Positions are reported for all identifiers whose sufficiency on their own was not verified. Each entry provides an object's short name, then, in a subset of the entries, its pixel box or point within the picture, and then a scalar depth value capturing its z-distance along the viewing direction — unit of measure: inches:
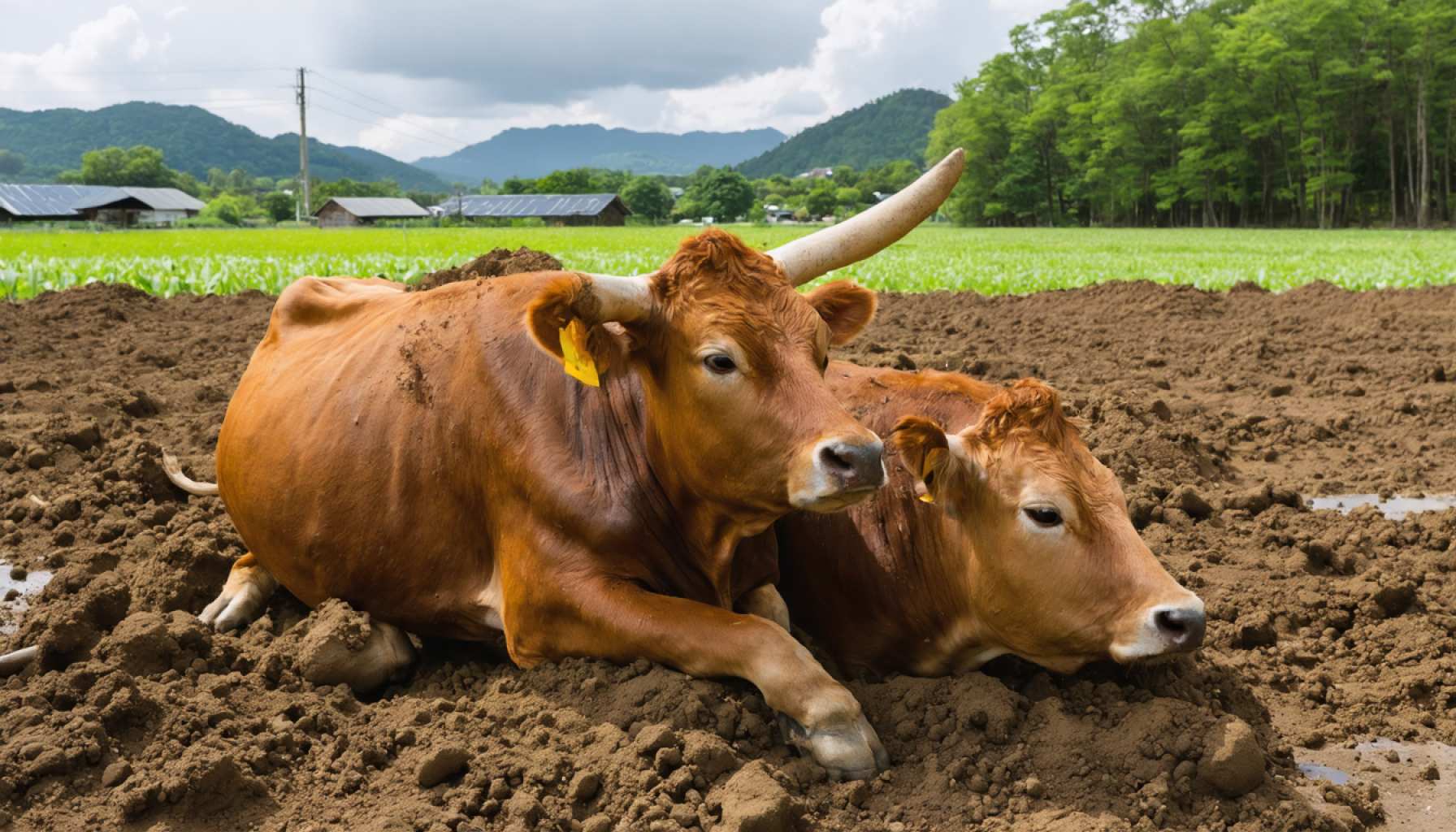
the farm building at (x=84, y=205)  4655.5
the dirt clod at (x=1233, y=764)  135.5
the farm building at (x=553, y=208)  4943.4
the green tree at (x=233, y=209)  5423.2
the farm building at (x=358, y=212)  5659.5
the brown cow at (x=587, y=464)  143.9
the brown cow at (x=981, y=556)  156.1
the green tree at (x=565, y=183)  6579.7
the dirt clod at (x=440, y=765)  135.6
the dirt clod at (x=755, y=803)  121.0
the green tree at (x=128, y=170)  7042.3
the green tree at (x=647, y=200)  5984.3
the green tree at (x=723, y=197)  6034.0
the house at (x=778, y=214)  5395.7
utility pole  3688.5
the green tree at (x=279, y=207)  5487.2
